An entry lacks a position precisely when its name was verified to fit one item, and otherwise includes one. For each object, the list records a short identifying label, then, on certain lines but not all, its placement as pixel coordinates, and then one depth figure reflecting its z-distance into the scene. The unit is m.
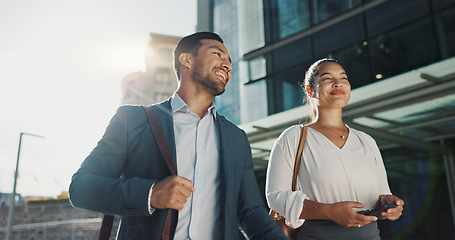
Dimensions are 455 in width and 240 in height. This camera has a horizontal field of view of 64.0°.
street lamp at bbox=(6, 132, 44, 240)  20.02
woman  2.05
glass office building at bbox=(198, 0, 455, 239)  8.52
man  1.48
